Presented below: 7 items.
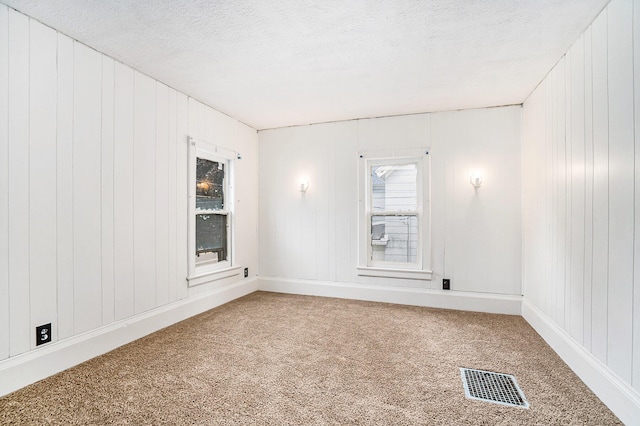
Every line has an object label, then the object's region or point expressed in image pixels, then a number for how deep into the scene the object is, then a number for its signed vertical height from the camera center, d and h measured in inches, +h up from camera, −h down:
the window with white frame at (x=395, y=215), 163.6 -1.7
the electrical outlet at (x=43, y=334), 87.4 -34.4
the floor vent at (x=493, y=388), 78.7 -46.9
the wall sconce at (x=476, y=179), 153.6 +16.1
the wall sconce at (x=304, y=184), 184.4 +16.2
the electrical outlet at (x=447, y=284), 158.4 -36.1
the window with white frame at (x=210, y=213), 144.4 -0.7
